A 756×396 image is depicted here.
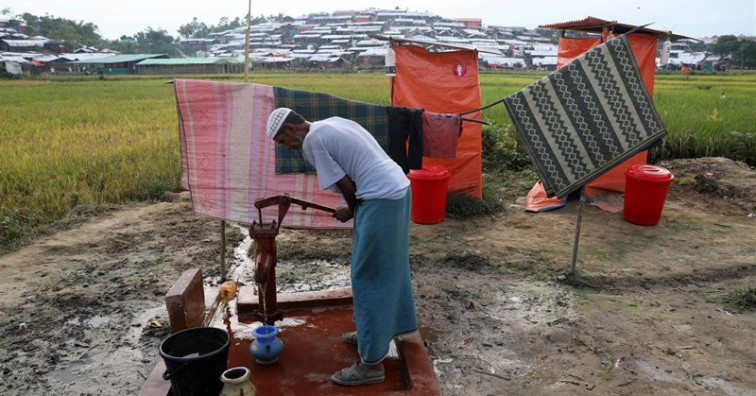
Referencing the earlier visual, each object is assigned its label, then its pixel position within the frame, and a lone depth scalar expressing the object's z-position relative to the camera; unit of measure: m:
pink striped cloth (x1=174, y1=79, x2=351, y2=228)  3.94
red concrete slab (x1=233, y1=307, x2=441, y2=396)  2.93
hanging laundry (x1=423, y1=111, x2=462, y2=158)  4.42
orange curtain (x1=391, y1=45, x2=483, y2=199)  5.93
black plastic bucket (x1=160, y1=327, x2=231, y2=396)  2.55
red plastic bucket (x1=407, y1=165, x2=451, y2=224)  5.76
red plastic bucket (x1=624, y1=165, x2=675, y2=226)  5.75
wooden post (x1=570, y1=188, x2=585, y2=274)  4.35
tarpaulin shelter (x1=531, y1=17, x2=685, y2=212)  6.04
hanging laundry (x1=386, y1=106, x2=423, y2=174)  4.30
